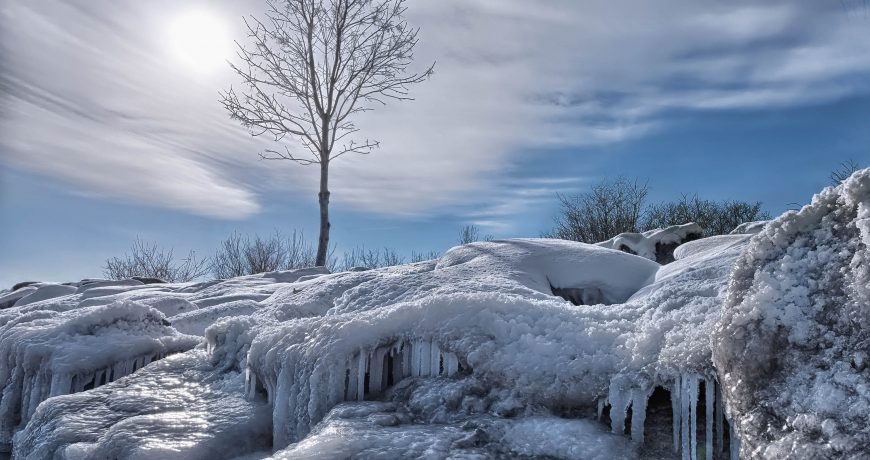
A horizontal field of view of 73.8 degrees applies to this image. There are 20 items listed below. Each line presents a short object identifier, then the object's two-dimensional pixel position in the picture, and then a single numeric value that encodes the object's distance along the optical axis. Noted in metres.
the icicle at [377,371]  2.30
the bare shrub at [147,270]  18.19
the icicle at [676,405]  1.65
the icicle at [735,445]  1.54
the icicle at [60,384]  3.71
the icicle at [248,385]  2.79
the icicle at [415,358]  2.25
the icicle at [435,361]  2.19
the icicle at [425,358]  2.22
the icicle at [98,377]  3.84
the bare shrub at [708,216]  18.33
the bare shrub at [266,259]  16.17
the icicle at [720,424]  1.60
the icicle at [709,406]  1.60
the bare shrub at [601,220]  17.77
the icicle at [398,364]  2.31
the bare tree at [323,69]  13.07
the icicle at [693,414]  1.60
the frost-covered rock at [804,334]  1.20
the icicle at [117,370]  3.87
